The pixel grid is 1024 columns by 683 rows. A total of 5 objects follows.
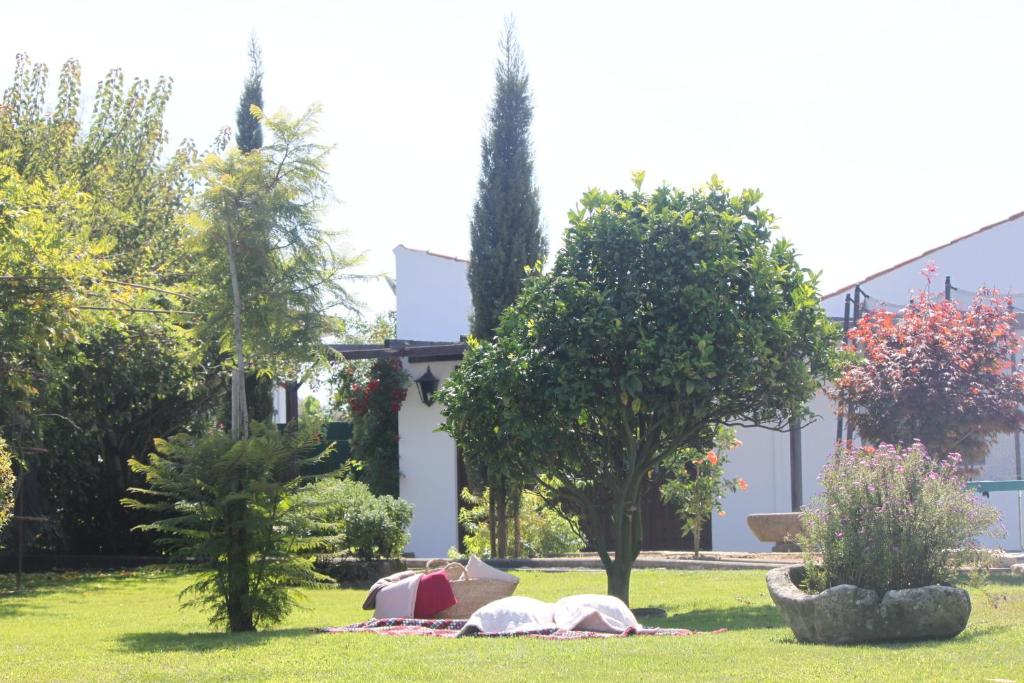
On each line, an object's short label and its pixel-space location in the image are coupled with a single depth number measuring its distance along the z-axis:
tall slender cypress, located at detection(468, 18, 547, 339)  19.08
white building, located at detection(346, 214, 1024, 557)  20.66
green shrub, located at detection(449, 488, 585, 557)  19.17
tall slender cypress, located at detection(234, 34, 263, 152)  27.67
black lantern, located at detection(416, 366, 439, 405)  22.02
